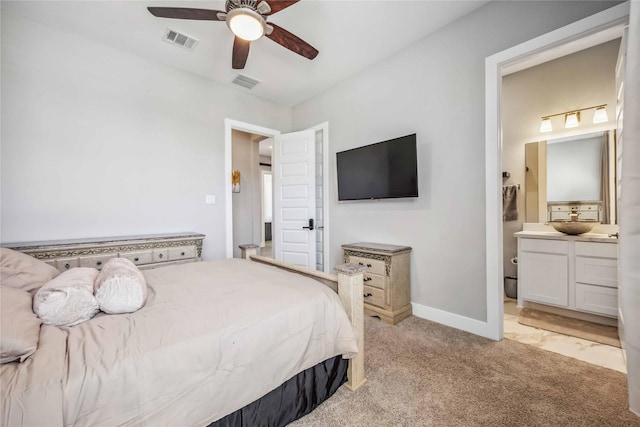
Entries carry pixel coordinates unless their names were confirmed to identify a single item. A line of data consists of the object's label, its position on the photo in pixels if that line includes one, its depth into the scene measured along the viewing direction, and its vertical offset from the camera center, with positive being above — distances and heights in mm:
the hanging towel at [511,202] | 3316 +80
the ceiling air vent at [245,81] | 3389 +1771
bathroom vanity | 2432 -655
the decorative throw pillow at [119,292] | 1171 -363
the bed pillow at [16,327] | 794 -378
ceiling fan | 1771 +1414
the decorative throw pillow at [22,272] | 1212 -282
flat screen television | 2678 +456
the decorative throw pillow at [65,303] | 1037 -365
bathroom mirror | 2711 +400
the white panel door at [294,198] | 3768 +203
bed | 785 -542
